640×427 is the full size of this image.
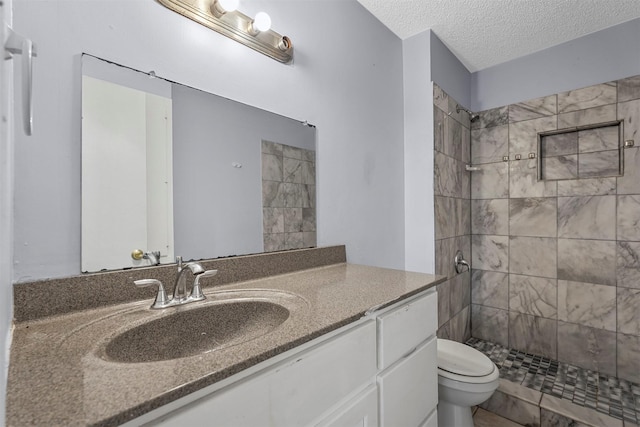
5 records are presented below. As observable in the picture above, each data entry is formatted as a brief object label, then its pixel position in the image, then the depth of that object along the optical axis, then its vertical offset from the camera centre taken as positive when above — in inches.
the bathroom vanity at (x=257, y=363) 18.3 -11.3
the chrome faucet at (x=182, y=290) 34.4 -9.3
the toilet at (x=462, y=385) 54.8 -32.4
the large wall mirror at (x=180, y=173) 34.8 +6.0
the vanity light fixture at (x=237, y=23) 41.9 +29.7
